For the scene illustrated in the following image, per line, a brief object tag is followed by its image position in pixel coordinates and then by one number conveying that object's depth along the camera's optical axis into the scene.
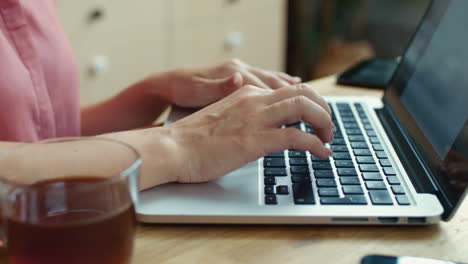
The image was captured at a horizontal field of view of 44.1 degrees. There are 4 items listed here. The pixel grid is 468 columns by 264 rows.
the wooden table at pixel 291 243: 0.53
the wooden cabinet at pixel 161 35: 1.80
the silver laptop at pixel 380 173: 0.58
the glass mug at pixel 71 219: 0.41
